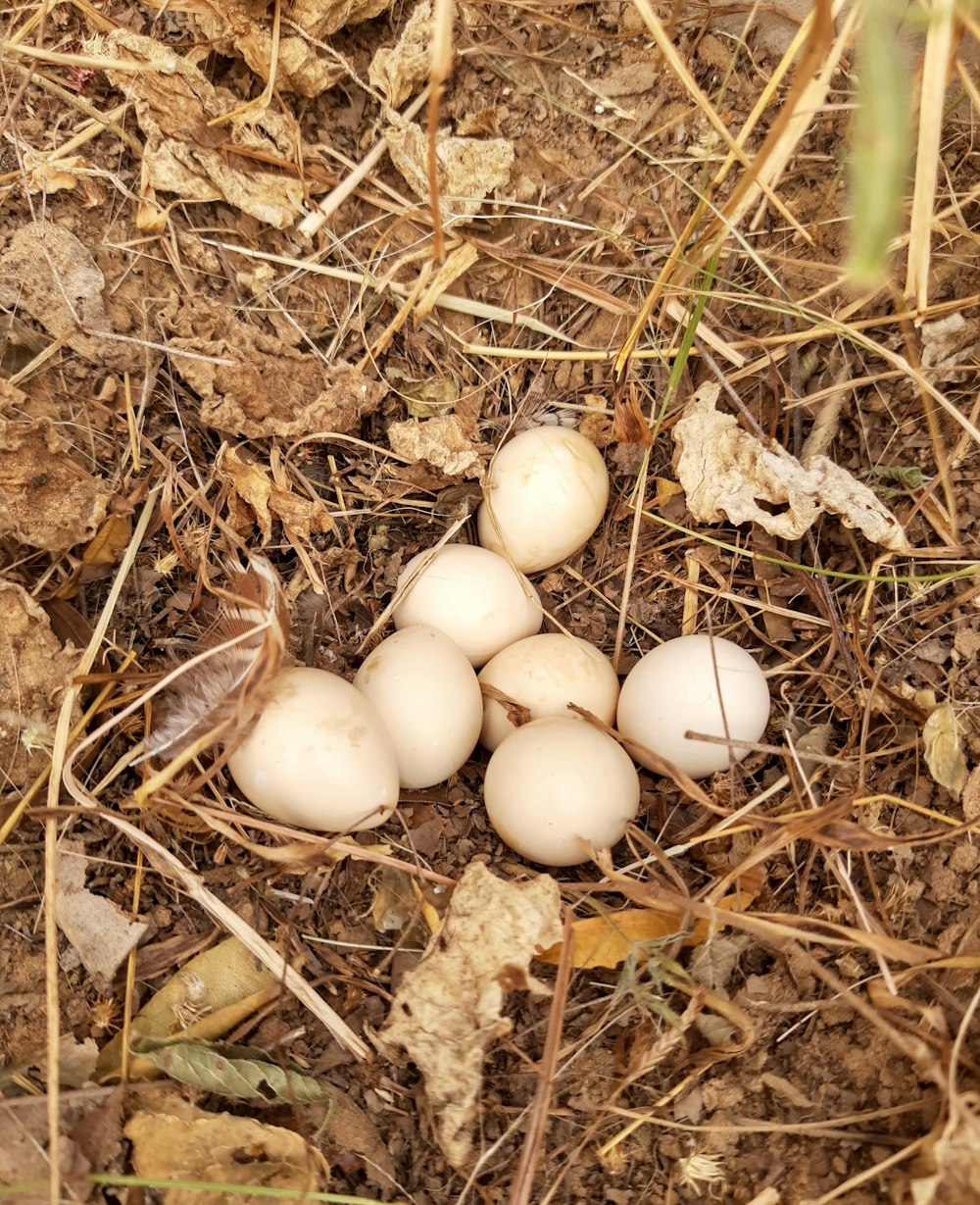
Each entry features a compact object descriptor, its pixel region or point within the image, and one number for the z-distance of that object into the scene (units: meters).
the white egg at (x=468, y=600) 0.22
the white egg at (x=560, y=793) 0.19
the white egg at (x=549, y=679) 0.21
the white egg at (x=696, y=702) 0.20
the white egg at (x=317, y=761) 0.18
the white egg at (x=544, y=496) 0.22
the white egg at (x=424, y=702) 0.20
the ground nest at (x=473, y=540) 0.17
